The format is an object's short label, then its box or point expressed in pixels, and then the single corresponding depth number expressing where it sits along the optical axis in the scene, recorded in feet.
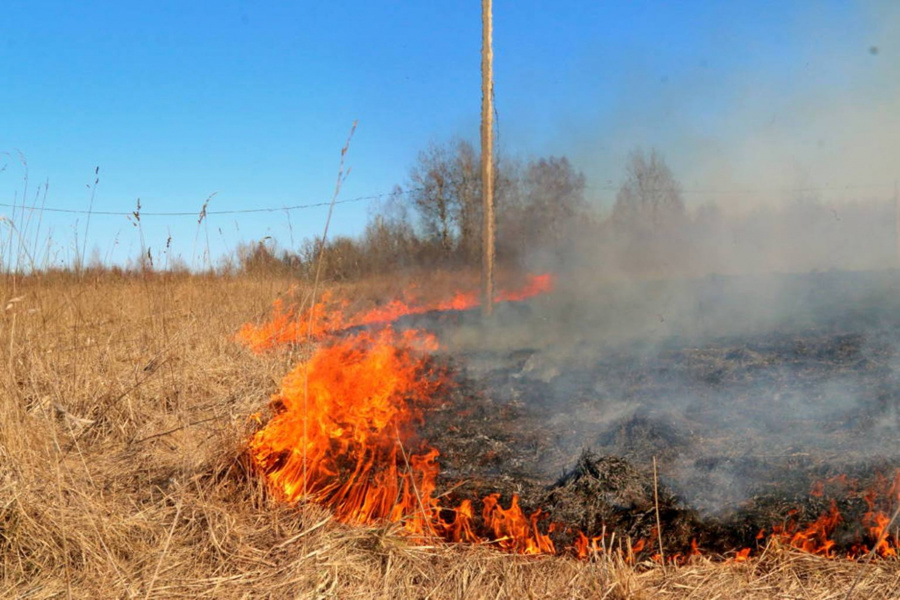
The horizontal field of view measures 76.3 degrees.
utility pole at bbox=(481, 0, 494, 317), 27.43
